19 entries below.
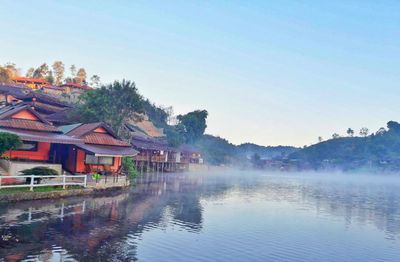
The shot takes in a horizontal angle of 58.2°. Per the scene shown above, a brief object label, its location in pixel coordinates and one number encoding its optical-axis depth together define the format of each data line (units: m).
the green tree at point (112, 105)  58.94
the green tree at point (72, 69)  148.84
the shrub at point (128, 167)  45.07
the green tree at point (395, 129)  197.75
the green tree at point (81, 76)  137.00
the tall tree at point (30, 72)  142.81
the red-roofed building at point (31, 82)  108.25
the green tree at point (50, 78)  124.38
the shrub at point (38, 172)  28.62
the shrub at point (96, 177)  34.31
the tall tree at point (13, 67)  131.20
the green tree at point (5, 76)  102.55
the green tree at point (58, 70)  142.50
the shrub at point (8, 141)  28.36
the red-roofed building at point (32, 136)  34.22
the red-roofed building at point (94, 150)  38.55
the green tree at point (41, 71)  134.25
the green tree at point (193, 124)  138.88
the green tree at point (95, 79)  143.18
